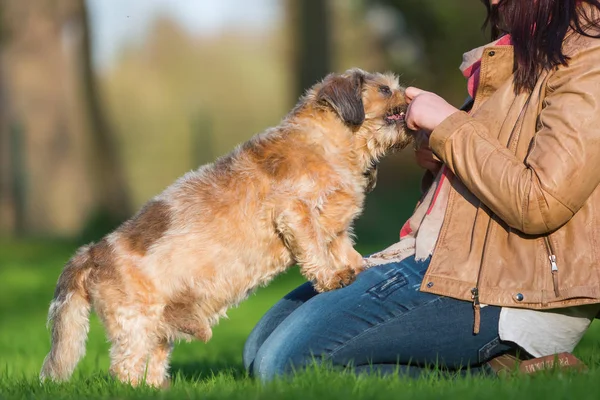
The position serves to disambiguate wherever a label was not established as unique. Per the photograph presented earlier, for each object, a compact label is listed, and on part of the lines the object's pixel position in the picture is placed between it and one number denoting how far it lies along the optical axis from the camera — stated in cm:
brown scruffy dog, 1053
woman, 898
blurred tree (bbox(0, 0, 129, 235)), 3994
